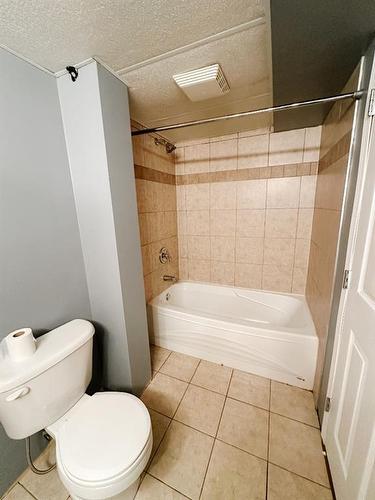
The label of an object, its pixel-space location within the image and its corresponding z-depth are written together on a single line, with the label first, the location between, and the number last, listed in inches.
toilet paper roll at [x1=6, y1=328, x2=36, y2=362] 32.9
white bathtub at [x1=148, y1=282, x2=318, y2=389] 57.4
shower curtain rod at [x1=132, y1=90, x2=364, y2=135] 34.6
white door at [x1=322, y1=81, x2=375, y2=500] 27.2
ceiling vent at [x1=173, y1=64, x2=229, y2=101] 42.0
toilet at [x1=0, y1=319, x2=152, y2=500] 29.6
